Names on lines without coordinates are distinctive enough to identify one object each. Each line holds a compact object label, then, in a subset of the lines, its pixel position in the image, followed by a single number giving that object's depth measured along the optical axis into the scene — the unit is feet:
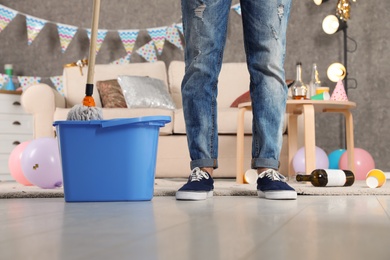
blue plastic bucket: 5.49
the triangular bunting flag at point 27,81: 16.31
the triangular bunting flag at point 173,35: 16.25
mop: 5.55
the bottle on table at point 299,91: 10.19
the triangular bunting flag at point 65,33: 16.43
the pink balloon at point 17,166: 9.43
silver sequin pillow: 13.42
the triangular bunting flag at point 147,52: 16.29
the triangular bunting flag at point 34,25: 16.55
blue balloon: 12.31
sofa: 11.94
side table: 9.51
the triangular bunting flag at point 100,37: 16.56
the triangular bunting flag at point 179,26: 16.22
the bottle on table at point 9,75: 15.62
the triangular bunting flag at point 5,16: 15.98
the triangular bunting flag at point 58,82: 16.28
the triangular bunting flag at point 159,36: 16.28
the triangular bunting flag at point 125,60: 16.56
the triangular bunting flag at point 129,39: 16.44
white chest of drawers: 14.70
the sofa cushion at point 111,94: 13.50
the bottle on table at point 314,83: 13.19
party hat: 11.68
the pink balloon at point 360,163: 11.50
